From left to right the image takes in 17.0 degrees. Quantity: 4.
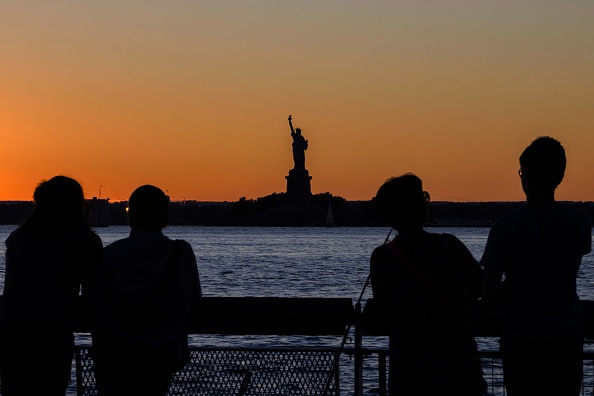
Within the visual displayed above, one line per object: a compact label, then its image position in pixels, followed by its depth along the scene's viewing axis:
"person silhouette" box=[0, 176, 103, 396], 7.58
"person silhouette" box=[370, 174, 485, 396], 6.78
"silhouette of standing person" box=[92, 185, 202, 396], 7.46
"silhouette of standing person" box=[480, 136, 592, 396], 6.81
